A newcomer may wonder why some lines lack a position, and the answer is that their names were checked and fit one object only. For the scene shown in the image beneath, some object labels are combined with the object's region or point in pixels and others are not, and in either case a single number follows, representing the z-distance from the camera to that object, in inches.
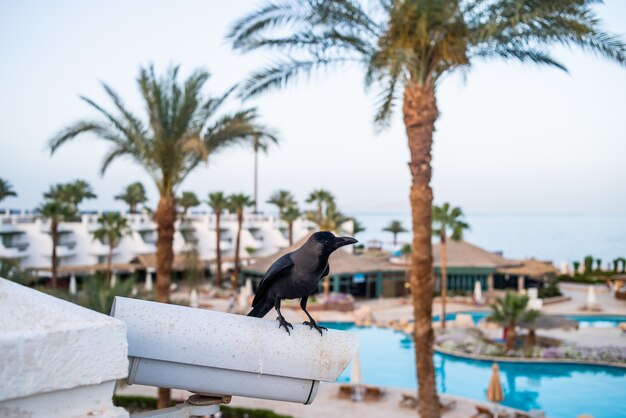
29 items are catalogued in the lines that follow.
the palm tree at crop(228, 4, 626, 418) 346.3
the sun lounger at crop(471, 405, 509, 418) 481.1
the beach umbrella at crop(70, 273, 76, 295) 1121.3
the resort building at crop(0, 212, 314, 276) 1466.5
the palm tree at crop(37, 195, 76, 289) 1143.6
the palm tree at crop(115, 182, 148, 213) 2251.5
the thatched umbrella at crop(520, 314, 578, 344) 748.0
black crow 99.8
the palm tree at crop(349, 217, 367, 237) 1767.6
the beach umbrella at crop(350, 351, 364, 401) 550.4
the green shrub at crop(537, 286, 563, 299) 1211.2
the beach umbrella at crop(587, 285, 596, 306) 1089.0
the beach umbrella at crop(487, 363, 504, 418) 450.9
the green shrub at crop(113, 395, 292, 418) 486.9
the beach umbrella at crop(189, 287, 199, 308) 1034.1
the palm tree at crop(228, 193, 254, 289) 1490.5
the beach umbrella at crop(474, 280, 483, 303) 1134.7
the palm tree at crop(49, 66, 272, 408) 422.9
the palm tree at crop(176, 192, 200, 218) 1774.1
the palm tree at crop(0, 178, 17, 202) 1568.7
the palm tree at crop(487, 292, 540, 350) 743.7
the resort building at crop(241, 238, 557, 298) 1257.4
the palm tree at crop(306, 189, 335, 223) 1626.0
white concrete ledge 49.6
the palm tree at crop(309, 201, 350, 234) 1208.2
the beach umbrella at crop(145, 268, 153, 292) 1271.2
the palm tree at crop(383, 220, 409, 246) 2605.1
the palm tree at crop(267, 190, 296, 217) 2036.2
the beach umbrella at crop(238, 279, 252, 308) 1061.1
